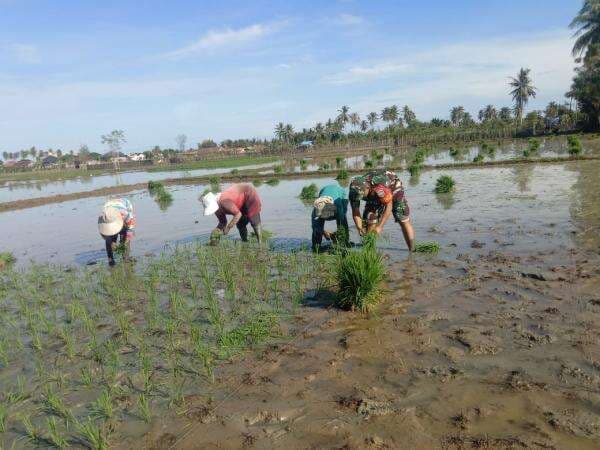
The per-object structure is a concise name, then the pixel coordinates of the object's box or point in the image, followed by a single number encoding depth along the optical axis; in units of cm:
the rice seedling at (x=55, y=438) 267
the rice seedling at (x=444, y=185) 1252
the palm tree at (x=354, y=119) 7806
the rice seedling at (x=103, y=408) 292
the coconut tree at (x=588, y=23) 3566
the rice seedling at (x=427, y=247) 618
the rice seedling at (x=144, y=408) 286
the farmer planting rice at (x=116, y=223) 662
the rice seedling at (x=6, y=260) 838
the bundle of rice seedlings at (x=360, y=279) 426
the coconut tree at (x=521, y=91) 5650
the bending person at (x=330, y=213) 624
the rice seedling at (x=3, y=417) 292
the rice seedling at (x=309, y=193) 1399
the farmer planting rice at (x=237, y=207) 664
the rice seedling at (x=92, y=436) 259
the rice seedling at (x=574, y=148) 1905
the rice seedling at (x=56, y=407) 296
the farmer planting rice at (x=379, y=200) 593
